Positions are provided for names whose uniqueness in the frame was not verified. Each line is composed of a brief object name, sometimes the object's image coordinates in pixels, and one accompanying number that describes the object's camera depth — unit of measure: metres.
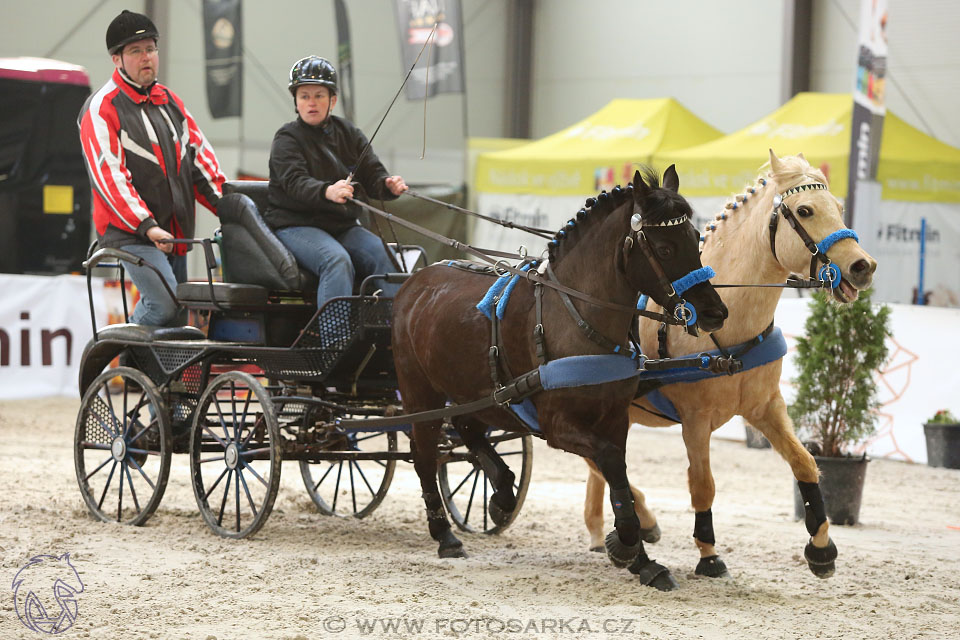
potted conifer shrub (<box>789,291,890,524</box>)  14.17
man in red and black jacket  12.43
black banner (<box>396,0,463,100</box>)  29.41
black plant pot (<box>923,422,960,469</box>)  18.45
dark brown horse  9.05
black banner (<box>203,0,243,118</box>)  30.91
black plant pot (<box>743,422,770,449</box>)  20.72
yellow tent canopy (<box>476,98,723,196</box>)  28.37
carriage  11.58
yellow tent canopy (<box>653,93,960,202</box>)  25.66
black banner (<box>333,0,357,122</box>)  30.97
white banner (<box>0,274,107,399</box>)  23.28
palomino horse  9.83
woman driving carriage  11.78
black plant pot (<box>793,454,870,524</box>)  14.14
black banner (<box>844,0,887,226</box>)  21.91
